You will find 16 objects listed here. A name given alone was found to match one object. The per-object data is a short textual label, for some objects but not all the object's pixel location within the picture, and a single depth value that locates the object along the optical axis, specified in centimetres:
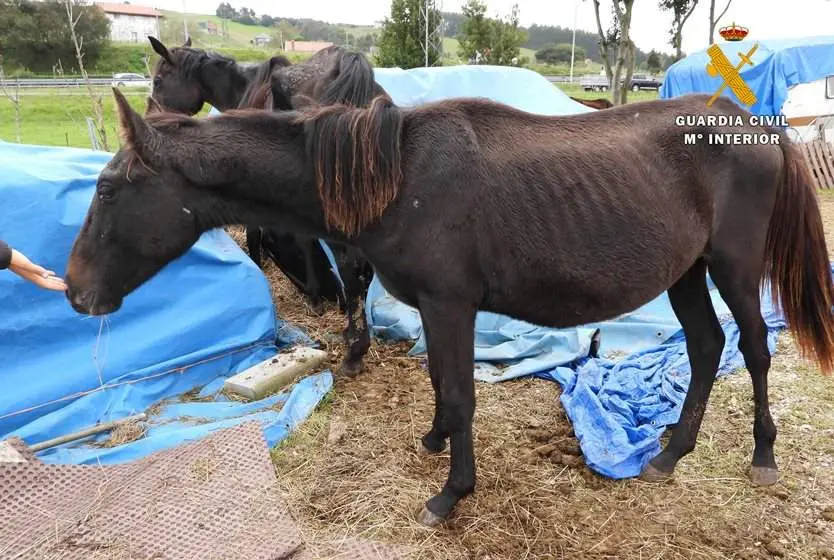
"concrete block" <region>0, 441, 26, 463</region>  297
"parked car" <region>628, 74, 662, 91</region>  4478
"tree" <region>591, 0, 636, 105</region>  1455
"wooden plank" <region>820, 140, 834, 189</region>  1148
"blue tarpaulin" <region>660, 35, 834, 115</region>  1186
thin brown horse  235
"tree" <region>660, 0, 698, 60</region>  2251
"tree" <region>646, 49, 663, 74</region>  4741
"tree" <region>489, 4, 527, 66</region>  2619
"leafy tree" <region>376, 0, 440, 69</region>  2438
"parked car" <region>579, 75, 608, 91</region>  4575
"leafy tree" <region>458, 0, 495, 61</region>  2616
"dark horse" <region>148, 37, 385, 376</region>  429
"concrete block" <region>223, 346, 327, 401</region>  399
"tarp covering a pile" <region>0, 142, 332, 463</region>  357
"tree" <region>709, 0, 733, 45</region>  2244
